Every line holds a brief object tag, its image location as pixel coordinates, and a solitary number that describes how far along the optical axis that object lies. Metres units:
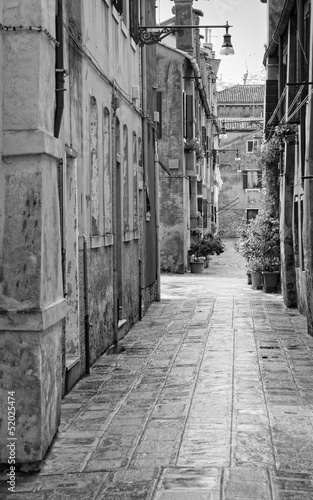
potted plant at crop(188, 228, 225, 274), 33.31
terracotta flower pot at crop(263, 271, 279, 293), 24.08
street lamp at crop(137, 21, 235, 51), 17.73
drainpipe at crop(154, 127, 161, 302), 21.84
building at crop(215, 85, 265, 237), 68.00
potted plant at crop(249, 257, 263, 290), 24.55
